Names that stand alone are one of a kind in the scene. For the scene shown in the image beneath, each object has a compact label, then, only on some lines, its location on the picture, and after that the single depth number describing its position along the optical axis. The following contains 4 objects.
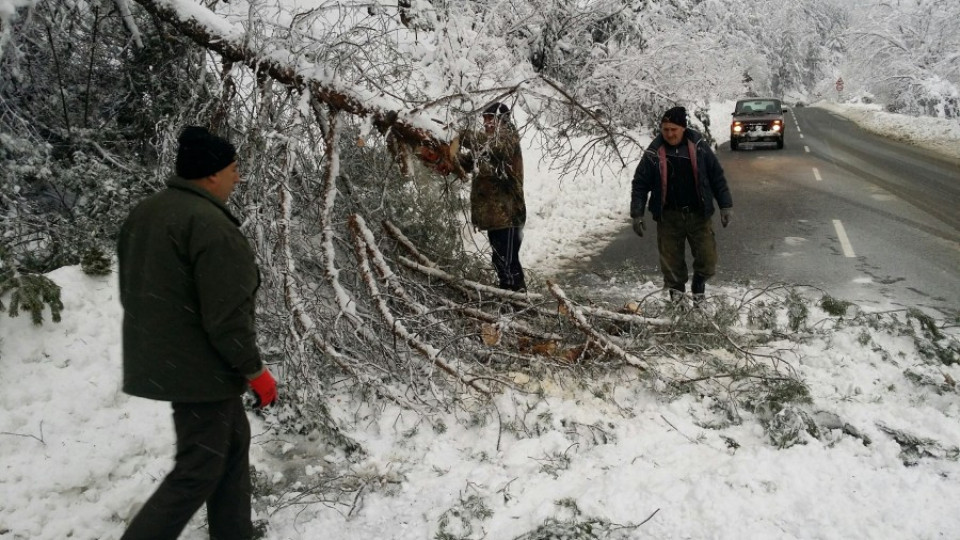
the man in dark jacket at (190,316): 2.37
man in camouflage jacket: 5.31
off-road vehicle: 19.88
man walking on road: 5.29
